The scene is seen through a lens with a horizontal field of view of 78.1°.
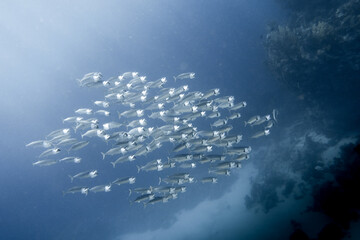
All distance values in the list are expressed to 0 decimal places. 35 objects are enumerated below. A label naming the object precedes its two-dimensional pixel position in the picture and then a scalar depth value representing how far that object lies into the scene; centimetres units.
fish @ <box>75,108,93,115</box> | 915
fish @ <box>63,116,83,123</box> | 899
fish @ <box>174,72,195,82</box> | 1004
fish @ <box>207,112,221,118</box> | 884
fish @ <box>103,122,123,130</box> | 869
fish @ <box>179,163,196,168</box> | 944
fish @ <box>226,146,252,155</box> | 826
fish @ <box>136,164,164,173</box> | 869
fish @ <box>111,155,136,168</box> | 851
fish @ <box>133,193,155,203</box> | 864
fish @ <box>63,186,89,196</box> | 936
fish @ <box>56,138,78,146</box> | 869
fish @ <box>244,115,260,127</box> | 859
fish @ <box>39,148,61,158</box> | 809
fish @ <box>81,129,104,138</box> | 824
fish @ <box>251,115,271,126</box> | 899
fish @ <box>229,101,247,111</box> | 847
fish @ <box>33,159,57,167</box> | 877
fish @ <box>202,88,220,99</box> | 891
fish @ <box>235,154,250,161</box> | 845
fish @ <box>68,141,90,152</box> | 805
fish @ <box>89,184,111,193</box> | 932
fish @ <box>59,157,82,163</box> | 906
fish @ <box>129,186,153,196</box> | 949
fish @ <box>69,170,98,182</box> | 867
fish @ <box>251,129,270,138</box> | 868
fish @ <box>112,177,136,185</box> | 874
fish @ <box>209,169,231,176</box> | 859
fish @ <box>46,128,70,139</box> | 871
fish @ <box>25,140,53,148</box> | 826
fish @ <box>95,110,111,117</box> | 910
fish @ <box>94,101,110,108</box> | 865
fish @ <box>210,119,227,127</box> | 907
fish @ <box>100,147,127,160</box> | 839
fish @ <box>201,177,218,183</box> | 941
